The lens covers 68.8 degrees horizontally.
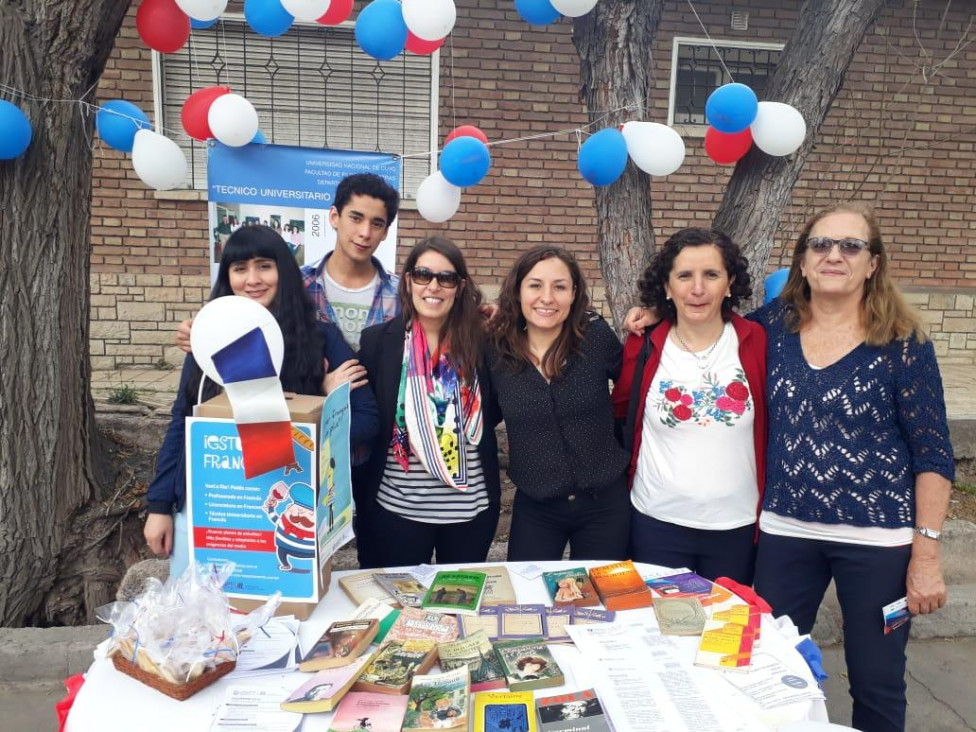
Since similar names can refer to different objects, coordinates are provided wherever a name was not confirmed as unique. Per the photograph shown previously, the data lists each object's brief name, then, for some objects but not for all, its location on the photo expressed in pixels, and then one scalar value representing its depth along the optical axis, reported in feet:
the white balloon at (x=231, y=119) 11.09
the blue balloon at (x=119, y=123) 10.69
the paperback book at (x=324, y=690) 4.55
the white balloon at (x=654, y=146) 10.49
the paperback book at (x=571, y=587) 6.21
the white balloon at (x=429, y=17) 10.11
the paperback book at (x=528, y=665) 4.93
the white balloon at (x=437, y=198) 12.14
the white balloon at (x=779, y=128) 10.07
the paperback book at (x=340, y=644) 4.99
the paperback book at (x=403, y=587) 6.13
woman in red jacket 7.43
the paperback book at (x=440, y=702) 4.40
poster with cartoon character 5.35
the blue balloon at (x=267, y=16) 11.25
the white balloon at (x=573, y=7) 9.93
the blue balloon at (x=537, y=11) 10.83
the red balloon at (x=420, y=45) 11.69
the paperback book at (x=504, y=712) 4.49
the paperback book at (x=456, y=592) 5.97
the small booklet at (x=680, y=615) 5.74
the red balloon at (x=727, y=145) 10.72
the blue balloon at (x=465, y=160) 11.23
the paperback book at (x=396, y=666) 4.76
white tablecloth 4.53
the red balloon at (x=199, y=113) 11.52
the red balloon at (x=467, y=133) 12.39
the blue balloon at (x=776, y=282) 10.41
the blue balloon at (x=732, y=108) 9.98
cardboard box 5.32
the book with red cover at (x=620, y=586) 6.14
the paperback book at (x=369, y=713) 4.41
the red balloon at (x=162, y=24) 10.76
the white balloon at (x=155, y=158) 10.94
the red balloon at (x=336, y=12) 11.53
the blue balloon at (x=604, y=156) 10.30
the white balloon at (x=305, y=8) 10.61
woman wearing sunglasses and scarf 7.58
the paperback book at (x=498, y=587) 6.20
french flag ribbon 4.99
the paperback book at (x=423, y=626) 5.43
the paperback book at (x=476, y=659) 4.96
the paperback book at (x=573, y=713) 4.50
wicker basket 4.67
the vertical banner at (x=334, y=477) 5.55
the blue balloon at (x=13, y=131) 8.91
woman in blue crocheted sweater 6.72
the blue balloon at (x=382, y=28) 10.56
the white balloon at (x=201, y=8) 10.24
